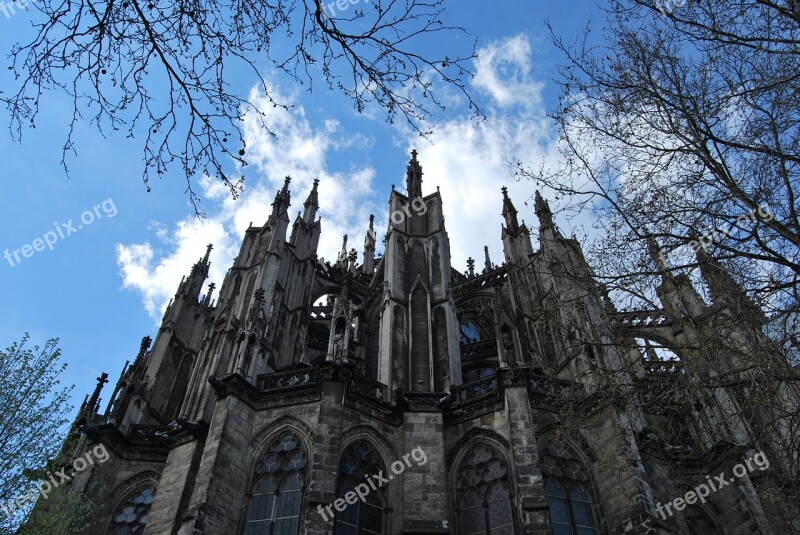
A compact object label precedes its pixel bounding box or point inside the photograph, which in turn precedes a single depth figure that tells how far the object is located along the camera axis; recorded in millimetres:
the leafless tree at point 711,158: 7914
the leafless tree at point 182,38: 5766
